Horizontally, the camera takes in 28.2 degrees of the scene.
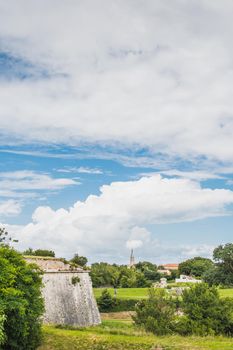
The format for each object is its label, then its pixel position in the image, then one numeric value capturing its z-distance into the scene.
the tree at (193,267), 108.69
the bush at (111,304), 57.94
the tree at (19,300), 20.73
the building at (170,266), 175.88
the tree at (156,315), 29.33
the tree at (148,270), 98.38
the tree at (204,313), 29.83
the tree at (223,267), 70.69
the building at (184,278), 89.62
